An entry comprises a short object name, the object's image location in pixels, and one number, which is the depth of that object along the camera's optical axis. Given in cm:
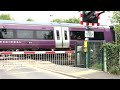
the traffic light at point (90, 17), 1532
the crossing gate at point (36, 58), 1983
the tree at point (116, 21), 1668
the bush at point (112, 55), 1593
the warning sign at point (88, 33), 1775
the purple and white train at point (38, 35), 2867
